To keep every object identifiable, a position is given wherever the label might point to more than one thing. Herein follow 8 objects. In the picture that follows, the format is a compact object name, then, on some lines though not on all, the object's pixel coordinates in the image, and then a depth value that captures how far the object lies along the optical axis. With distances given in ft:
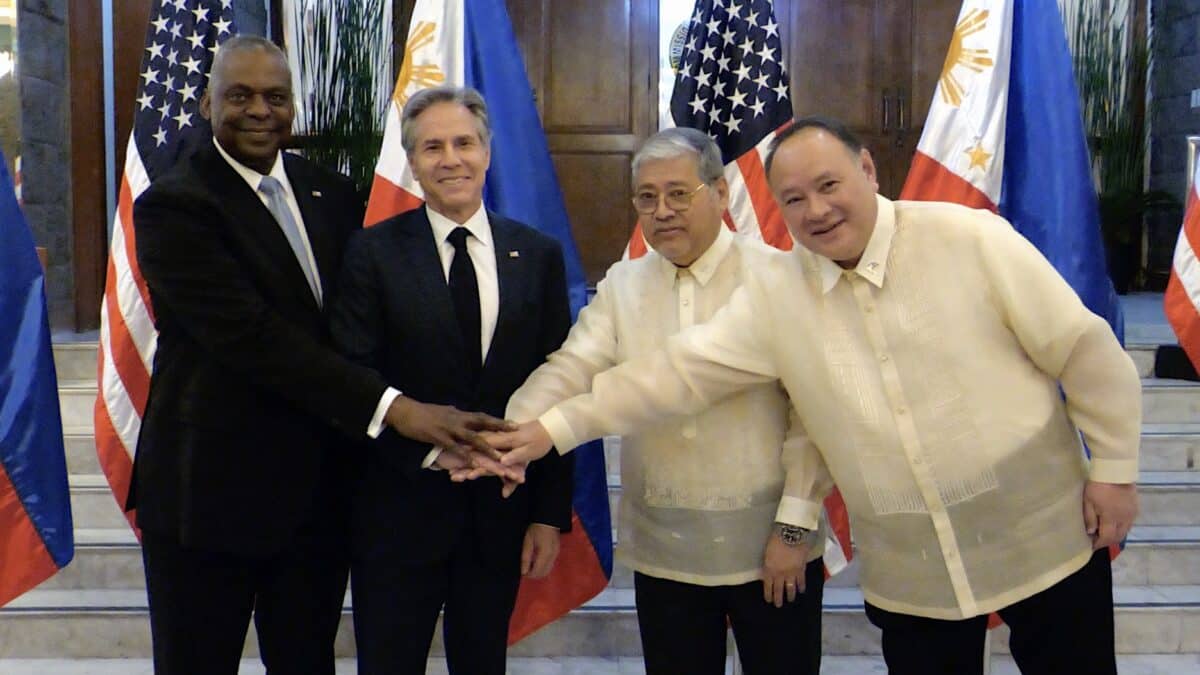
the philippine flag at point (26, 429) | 7.61
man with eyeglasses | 6.04
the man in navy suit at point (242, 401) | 5.80
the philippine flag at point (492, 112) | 9.51
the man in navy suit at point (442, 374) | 5.99
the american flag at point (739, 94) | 9.97
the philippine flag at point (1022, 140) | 9.35
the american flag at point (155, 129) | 9.80
